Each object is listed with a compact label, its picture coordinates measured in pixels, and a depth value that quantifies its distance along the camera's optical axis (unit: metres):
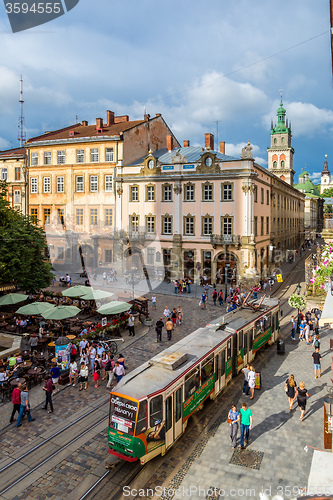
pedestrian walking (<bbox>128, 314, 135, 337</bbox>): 23.92
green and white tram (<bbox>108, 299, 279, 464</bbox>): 10.65
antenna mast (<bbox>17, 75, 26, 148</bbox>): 65.70
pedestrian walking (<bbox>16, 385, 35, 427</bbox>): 13.41
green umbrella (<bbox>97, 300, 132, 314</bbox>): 23.38
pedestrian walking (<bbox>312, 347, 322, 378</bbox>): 16.81
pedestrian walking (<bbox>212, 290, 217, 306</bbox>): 32.75
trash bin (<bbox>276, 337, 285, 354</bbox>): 20.69
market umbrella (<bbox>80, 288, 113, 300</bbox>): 26.28
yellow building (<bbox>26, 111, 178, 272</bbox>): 47.84
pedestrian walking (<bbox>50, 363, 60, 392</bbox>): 16.05
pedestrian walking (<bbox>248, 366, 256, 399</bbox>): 14.77
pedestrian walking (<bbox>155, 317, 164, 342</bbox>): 22.95
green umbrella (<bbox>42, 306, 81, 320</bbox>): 21.31
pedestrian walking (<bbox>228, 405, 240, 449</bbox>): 11.78
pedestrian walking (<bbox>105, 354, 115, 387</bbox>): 17.39
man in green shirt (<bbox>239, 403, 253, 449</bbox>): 11.81
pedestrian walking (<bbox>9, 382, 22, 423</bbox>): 13.55
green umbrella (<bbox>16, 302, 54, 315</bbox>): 22.33
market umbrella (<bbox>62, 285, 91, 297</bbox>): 26.80
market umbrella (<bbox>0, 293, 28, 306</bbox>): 24.84
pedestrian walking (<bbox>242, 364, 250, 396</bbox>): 15.14
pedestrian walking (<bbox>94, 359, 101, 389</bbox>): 16.69
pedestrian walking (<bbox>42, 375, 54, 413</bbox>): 14.29
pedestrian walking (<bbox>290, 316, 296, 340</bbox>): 23.39
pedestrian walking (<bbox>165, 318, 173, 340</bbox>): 23.26
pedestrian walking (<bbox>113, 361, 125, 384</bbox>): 16.09
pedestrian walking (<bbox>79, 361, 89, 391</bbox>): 16.44
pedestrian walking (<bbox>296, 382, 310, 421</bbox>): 13.48
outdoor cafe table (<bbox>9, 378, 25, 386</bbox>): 15.52
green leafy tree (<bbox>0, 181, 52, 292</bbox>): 26.78
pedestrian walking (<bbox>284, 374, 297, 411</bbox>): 14.02
